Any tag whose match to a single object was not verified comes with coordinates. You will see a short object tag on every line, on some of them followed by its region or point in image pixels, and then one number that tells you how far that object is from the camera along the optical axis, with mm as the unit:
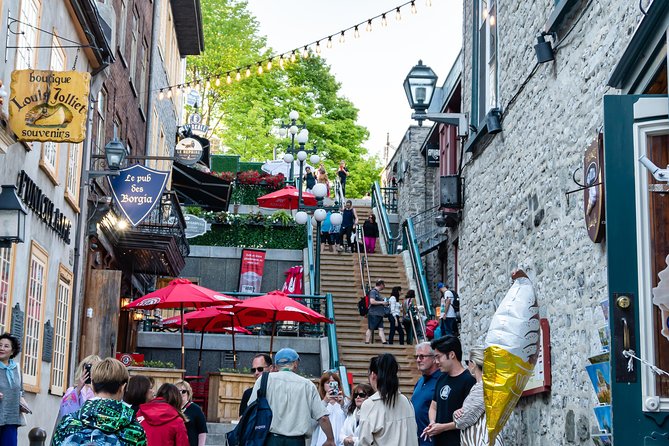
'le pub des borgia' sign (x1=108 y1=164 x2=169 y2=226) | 19266
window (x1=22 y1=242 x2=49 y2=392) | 14742
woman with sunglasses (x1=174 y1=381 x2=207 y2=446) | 10078
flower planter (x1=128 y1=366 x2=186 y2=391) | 18984
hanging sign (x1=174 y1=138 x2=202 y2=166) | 27866
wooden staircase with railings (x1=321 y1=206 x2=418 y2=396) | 22734
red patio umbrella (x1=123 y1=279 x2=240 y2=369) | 19594
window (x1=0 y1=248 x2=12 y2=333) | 13086
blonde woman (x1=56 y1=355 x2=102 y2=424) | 10234
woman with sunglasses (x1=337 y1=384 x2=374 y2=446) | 10367
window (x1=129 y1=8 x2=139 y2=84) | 24734
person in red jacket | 8945
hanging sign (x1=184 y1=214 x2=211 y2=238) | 29953
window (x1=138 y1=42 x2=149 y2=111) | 26578
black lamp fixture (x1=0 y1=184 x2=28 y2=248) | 11672
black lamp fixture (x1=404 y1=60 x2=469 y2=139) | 16172
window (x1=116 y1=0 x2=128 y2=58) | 22766
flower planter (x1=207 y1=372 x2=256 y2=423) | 19812
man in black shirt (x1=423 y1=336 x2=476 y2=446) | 9570
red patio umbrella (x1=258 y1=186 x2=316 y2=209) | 34438
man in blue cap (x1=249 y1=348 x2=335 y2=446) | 9430
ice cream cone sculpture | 9844
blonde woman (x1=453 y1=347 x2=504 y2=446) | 9398
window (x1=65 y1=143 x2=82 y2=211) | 17359
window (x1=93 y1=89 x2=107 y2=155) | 20156
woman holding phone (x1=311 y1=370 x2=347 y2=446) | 11750
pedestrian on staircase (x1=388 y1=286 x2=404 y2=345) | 23969
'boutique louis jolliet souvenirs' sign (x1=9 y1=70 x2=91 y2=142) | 12602
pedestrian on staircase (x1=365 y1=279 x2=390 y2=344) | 24062
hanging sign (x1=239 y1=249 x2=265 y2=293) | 33000
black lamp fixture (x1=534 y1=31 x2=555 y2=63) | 10898
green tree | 55062
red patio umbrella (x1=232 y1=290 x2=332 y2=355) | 20078
